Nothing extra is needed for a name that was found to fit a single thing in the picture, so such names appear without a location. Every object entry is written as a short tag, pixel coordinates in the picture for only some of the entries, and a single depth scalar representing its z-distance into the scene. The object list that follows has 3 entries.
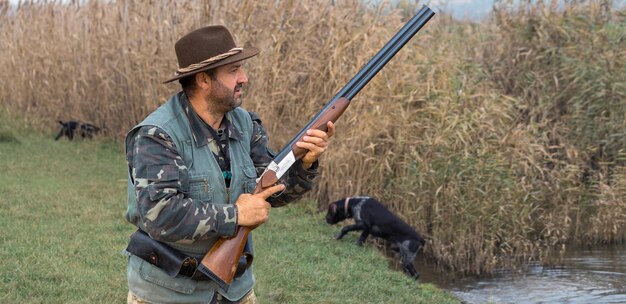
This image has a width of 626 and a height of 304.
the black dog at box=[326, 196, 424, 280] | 7.55
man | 2.86
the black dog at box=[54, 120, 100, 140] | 12.39
